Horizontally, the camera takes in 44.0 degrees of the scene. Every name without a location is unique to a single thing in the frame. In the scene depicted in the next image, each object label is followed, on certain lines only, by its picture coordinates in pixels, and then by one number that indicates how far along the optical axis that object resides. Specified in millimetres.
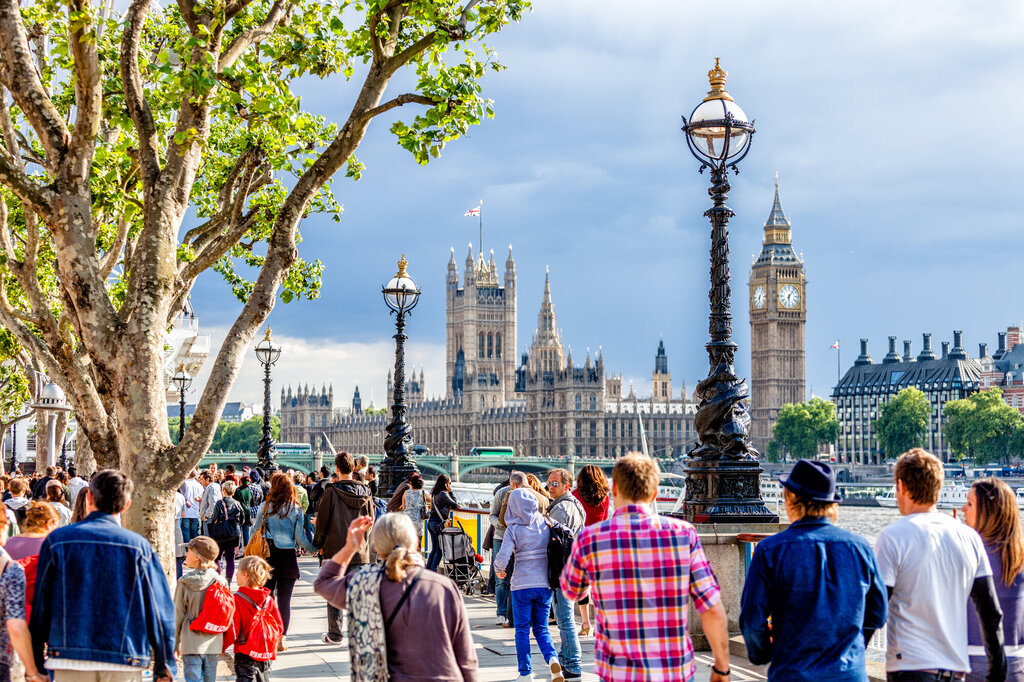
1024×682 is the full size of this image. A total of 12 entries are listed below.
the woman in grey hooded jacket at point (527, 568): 8031
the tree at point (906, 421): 115125
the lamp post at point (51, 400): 24156
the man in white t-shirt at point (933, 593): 4941
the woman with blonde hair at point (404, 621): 4859
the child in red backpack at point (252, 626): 7375
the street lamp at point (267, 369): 23527
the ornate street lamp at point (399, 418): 16516
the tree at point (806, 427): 124306
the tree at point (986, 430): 104250
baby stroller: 13375
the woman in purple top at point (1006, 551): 5219
